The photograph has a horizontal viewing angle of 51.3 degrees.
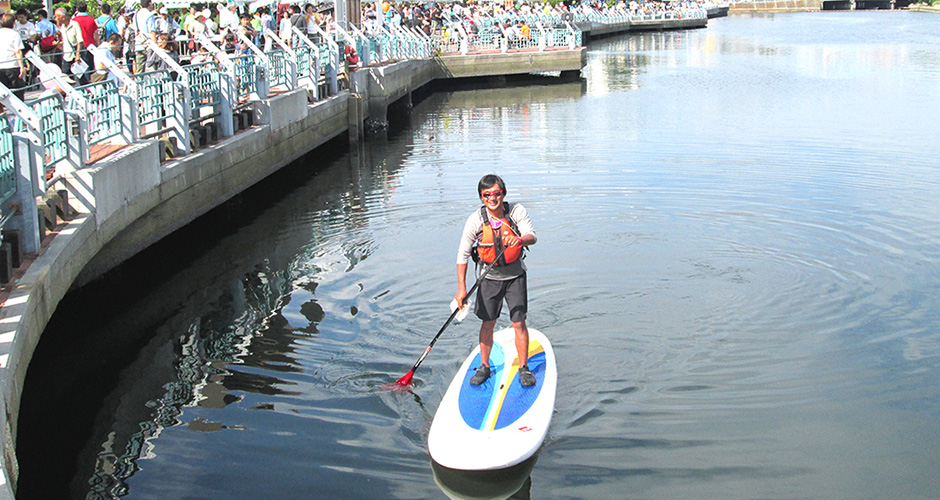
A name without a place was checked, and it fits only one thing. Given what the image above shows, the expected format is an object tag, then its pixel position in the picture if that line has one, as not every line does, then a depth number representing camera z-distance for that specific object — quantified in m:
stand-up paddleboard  6.70
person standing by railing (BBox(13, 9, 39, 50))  17.52
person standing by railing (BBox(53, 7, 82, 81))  15.95
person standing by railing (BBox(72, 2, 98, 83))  15.72
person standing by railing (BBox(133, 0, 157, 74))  15.91
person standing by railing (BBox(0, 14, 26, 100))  13.65
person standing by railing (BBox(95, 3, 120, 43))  18.09
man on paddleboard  7.25
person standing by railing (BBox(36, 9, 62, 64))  17.05
